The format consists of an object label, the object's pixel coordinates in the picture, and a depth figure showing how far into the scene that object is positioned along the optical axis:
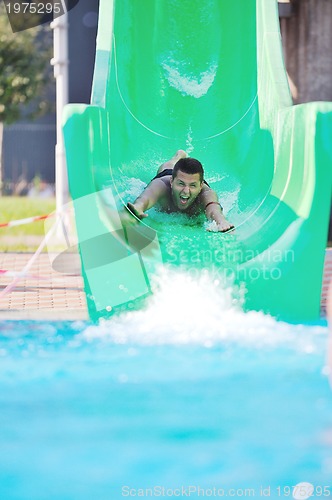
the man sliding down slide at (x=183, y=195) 8.95
